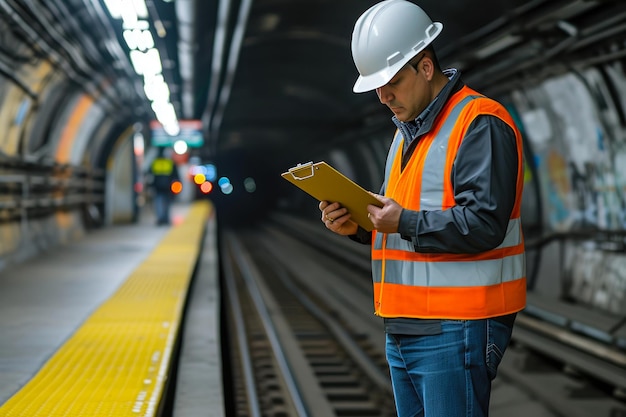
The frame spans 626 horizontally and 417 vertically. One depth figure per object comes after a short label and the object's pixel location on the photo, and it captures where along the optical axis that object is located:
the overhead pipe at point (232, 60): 11.25
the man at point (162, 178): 21.03
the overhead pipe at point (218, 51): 10.18
